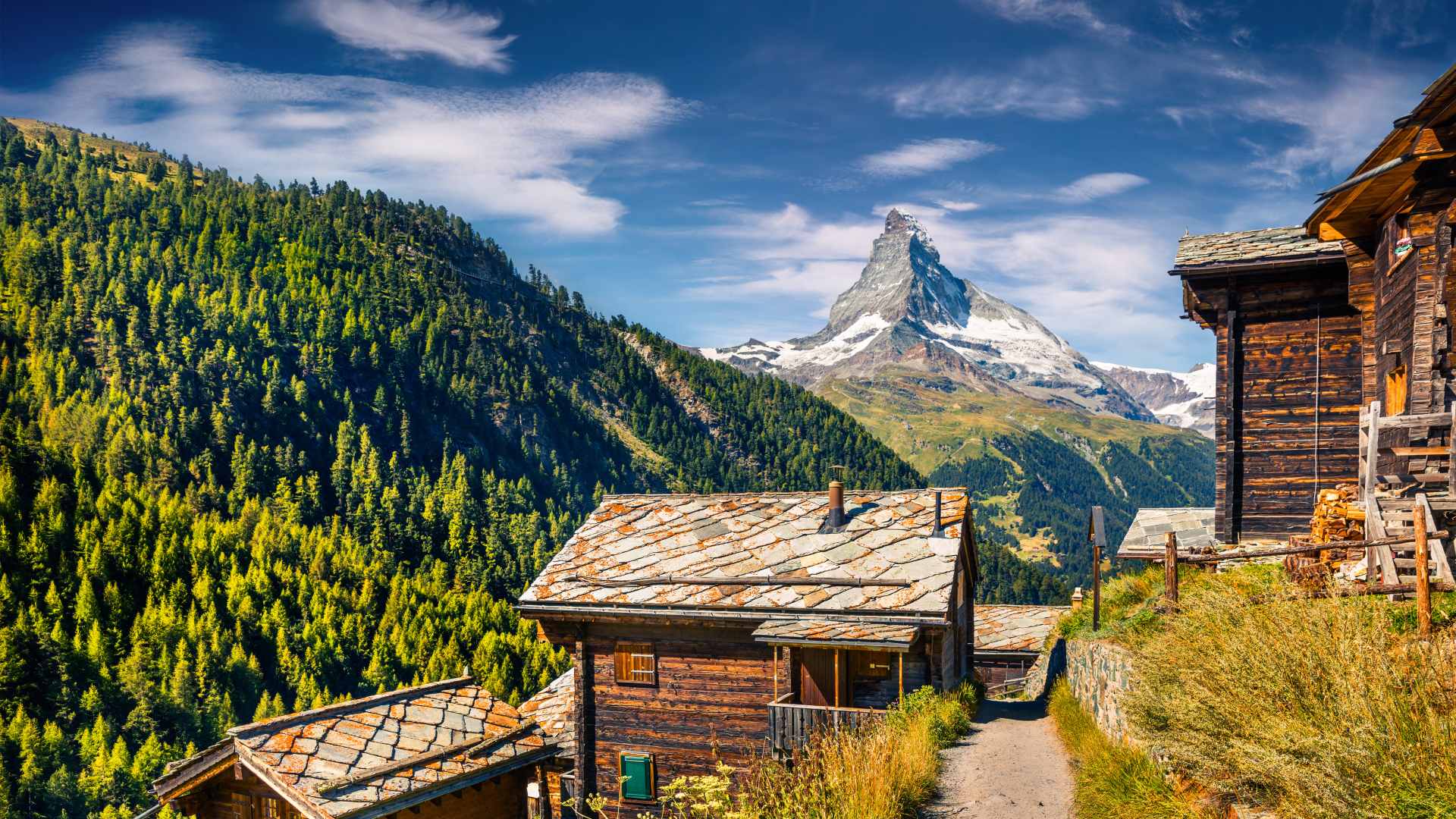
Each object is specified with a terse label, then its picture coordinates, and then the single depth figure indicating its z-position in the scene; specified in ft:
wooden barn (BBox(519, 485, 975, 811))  64.39
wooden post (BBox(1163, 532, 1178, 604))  45.55
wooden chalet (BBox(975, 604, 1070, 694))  129.49
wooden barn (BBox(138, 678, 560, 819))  65.16
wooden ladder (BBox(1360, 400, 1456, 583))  37.24
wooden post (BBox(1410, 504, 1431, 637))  28.99
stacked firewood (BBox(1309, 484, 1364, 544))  47.80
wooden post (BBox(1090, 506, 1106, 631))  65.46
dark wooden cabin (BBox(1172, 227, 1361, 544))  69.10
